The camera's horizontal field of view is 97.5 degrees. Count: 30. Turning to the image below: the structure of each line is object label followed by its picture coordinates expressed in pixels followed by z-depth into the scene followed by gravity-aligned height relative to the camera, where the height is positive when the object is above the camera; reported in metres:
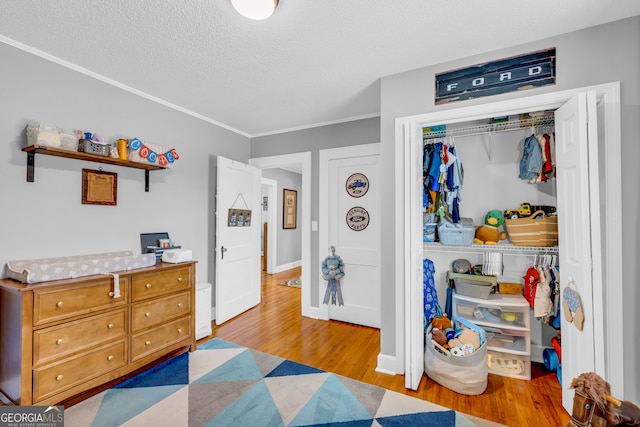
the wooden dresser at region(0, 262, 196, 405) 1.70 -0.80
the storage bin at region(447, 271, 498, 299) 2.46 -0.60
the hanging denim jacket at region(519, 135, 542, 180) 2.38 +0.50
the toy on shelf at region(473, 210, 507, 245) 2.56 -0.13
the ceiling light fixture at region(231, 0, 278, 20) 1.50 +1.14
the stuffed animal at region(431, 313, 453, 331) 2.40 -0.92
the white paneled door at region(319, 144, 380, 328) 3.38 -0.09
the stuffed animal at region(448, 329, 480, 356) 2.10 -0.96
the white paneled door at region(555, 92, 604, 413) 1.59 -0.08
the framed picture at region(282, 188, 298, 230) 6.44 +0.21
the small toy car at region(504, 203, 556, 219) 2.41 +0.06
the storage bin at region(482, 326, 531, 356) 2.30 -1.05
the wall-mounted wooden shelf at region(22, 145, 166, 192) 1.99 +0.48
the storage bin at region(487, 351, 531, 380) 2.28 -1.23
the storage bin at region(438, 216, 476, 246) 2.51 -0.14
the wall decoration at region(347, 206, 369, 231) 3.43 -0.01
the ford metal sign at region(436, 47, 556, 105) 1.90 +1.01
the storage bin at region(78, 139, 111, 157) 2.16 +0.55
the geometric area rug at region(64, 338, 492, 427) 1.78 -1.28
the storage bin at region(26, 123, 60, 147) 1.93 +0.57
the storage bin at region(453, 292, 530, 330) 2.34 -0.82
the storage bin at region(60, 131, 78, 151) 2.05 +0.57
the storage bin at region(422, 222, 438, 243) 2.71 -0.14
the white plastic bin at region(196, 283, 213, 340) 2.99 -1.02
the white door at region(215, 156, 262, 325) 3.41 -0.31
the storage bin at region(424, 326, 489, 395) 2.05 -1.15
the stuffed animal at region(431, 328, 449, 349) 2.24 -0.97
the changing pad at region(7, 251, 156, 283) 1.82 -0.35
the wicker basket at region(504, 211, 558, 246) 2.27 -0.11
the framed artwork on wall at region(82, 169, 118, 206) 2.35 +0.26
